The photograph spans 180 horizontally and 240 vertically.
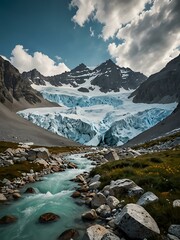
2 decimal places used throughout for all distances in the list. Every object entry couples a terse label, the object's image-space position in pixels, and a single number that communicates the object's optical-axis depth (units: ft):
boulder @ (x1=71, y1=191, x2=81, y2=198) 42.94
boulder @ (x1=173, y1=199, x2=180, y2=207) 24.76
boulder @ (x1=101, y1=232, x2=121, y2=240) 21.43
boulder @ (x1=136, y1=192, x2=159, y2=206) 27.65
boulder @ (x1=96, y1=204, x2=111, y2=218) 31.19
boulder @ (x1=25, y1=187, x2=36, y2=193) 47.82
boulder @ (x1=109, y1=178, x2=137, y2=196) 36.50
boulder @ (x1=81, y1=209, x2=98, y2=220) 30.79
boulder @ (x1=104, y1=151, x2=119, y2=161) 97.25
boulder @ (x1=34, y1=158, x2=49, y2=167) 83.67
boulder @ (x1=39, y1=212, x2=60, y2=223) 31.40
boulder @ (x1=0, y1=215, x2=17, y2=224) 31.36
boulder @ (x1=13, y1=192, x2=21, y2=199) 43.45
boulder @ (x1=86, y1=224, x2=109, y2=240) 22.46
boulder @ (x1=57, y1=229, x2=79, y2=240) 25.80
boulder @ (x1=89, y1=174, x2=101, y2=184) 51.35
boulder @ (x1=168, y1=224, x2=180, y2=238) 20.99
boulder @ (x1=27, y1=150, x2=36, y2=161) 91.61
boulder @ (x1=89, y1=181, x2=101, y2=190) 46.11
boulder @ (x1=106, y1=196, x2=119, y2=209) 32.46
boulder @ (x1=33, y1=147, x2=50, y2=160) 97.41
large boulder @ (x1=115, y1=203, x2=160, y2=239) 21.58
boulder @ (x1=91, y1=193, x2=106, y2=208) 35.80
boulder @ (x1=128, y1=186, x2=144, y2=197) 33.95
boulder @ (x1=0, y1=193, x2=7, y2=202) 41.30
